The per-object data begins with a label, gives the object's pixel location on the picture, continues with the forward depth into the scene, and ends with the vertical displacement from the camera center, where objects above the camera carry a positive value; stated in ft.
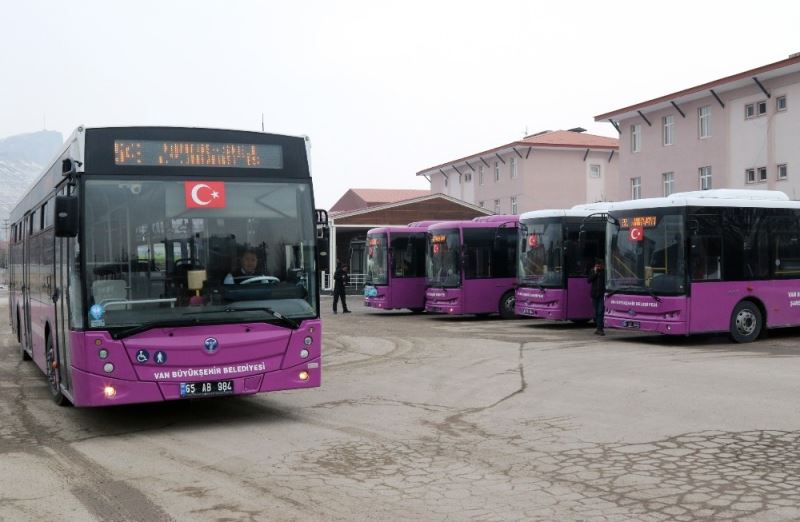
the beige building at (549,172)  181.57 +19.74
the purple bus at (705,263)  54.08 -0.18
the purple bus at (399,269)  90.43 -0.29
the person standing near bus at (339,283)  96.73 -1.80
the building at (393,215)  157.07 +9.48
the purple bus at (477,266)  81.35 -0.12
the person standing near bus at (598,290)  62.44 -2.00
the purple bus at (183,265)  27.25 +0.15
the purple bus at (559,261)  71.05 +0.22
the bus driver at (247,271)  28.71 -0.08
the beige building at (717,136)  108.58 +17.52
